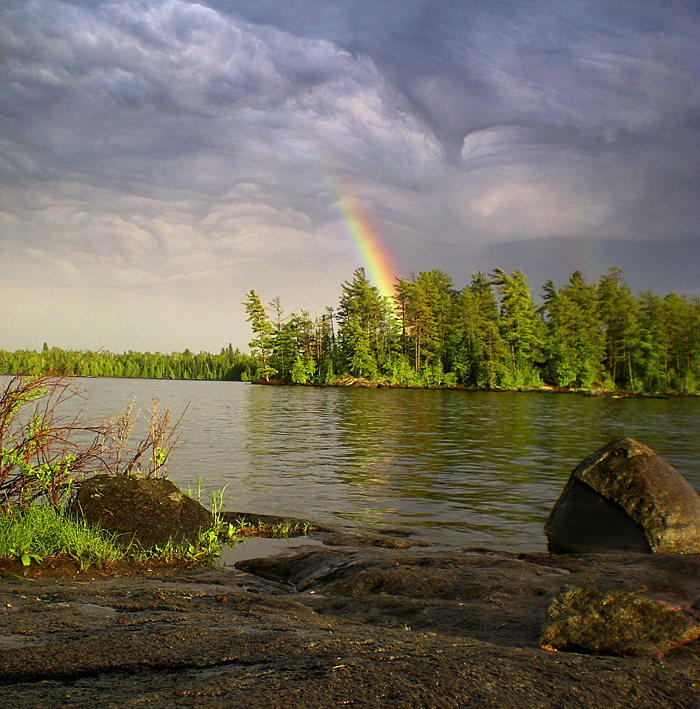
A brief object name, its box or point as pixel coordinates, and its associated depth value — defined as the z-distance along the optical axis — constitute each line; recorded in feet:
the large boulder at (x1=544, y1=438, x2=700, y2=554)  30.22
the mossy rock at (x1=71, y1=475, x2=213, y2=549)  26.22
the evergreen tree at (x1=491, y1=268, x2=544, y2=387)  296.92
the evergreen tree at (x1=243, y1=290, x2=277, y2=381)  359.05
